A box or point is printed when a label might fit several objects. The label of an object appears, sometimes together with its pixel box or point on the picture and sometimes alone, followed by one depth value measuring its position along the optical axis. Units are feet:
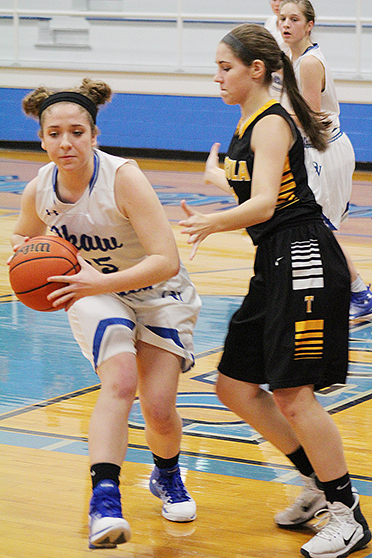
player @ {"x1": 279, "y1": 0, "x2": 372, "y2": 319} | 29.99
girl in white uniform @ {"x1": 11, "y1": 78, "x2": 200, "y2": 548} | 15.55
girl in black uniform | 15.29
